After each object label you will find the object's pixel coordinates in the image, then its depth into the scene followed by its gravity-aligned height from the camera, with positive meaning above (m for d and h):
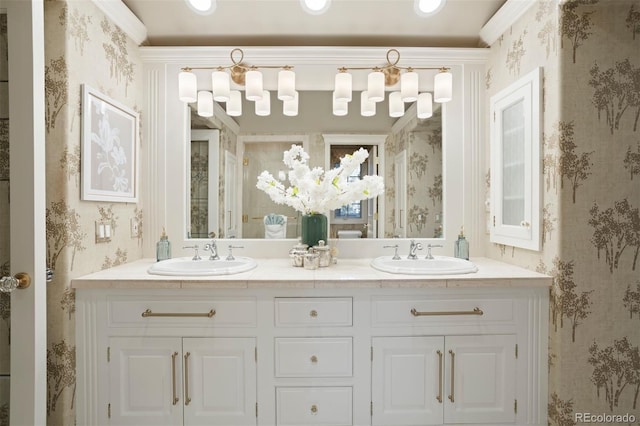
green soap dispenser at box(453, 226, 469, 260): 2.20 -0.25
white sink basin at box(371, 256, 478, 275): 1.86 -0.32
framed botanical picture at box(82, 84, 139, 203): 1.75 +0.35
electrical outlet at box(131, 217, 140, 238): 2.20 -0.12
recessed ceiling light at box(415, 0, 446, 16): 2.13 +1.28
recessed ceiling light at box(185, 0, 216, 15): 2.12 +1.29
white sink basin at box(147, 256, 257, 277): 1.74 -0.32
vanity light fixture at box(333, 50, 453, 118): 2.17 +0.80
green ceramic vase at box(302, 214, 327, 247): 2.17 -0.12
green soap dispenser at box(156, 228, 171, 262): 2.13 -0.25
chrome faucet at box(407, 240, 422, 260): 2.15 -0.26
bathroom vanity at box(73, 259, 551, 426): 1.69 -0.68
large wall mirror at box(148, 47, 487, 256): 2.32 +0.39
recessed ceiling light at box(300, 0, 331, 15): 2.10 +1.27
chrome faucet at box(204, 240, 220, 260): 2.13 -0.25
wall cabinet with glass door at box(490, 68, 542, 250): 1.81 +0.27
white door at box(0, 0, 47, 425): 1.19 +0.06
